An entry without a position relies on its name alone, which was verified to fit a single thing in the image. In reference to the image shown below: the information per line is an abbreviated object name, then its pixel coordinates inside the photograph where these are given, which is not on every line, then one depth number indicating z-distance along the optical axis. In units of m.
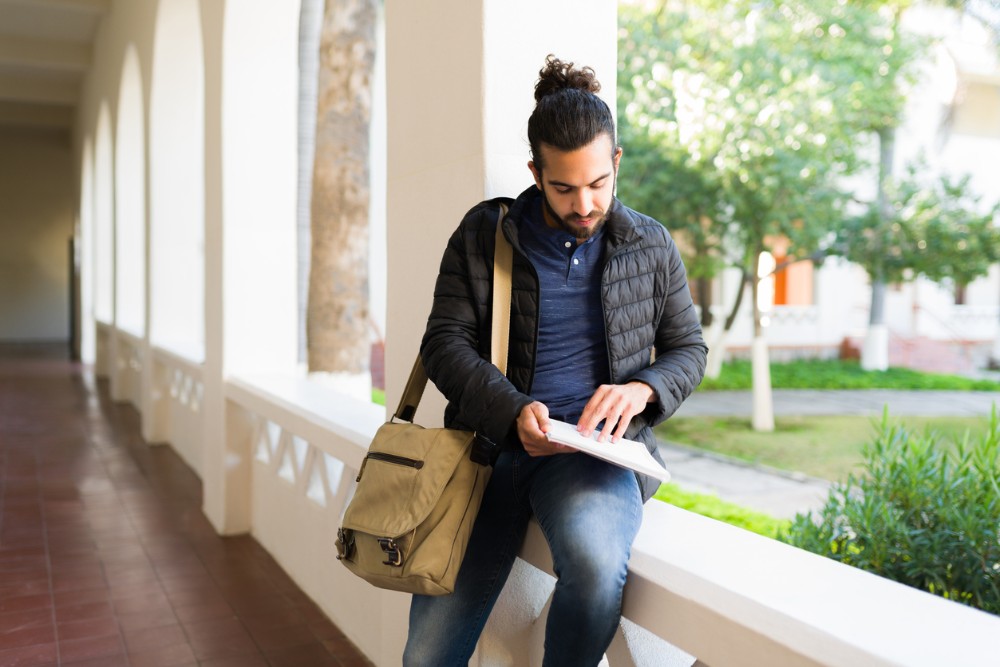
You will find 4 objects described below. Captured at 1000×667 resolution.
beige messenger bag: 1.67
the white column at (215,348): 4.52
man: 1.62
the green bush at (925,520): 2.95
